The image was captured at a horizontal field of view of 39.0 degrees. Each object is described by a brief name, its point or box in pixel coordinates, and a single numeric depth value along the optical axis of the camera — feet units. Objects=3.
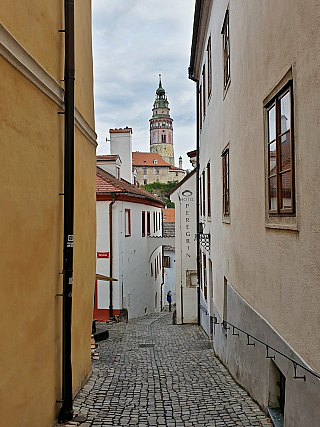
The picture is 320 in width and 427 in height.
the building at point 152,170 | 382.83
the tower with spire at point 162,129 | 428.56
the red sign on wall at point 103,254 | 61.52
